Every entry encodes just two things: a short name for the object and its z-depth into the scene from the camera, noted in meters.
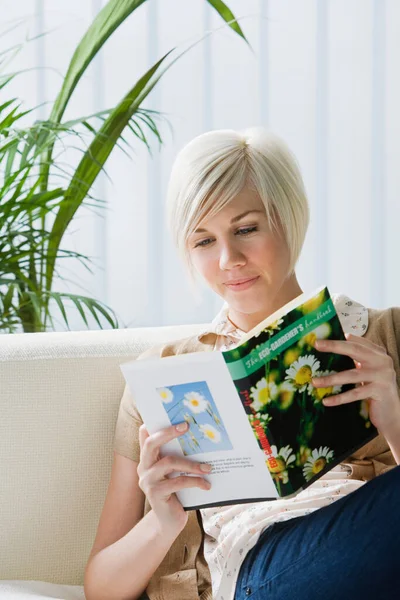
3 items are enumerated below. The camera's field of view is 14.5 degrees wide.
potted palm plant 2.59
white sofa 2.12
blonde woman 1.89
